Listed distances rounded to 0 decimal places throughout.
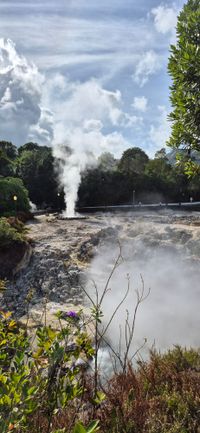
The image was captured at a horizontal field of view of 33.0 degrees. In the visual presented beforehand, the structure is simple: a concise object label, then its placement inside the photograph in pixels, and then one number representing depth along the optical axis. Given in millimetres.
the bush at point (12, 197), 28969
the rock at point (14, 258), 16703
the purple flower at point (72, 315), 2434
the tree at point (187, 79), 4637
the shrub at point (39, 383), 1447
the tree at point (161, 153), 62094
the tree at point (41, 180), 42344
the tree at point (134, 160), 51519
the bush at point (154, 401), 2629
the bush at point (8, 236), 17673
